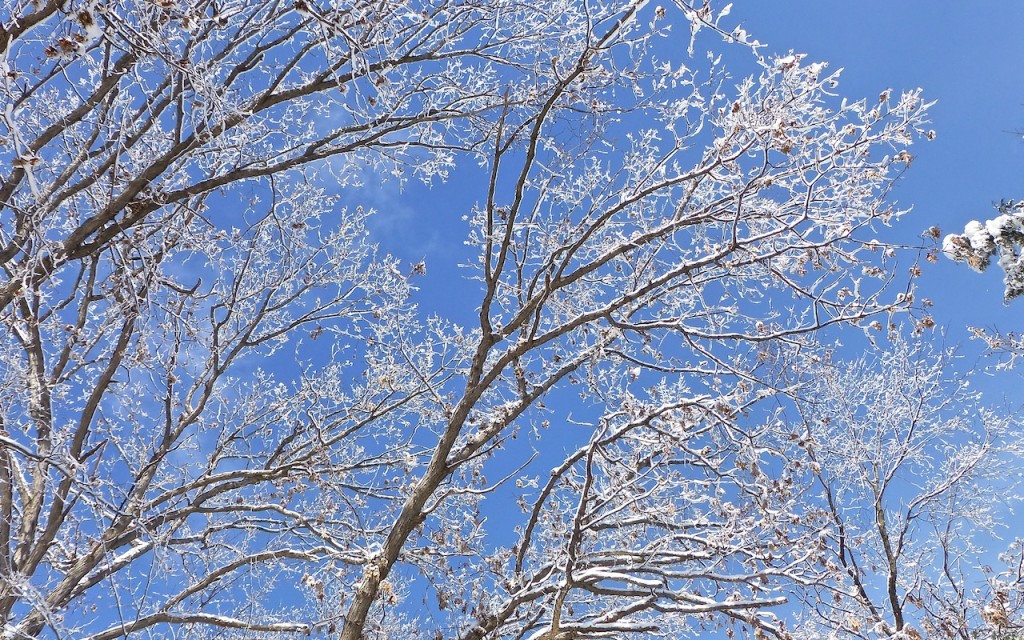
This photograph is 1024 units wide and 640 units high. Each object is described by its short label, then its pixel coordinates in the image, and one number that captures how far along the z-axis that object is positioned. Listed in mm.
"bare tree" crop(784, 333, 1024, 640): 9445
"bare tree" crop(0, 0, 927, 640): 4555
